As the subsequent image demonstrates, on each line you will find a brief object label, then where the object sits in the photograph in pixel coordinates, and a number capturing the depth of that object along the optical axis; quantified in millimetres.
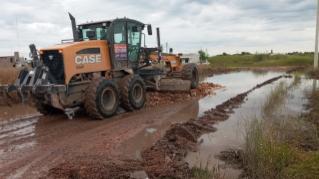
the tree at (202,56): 55484
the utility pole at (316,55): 31638
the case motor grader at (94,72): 11297
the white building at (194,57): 45966
